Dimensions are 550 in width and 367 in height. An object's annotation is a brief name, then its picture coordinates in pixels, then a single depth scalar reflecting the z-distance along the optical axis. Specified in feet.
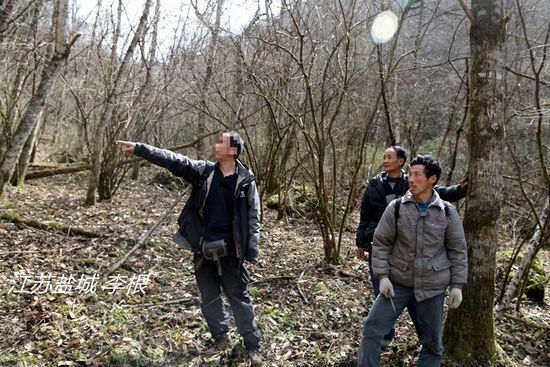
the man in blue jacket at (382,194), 11.94
